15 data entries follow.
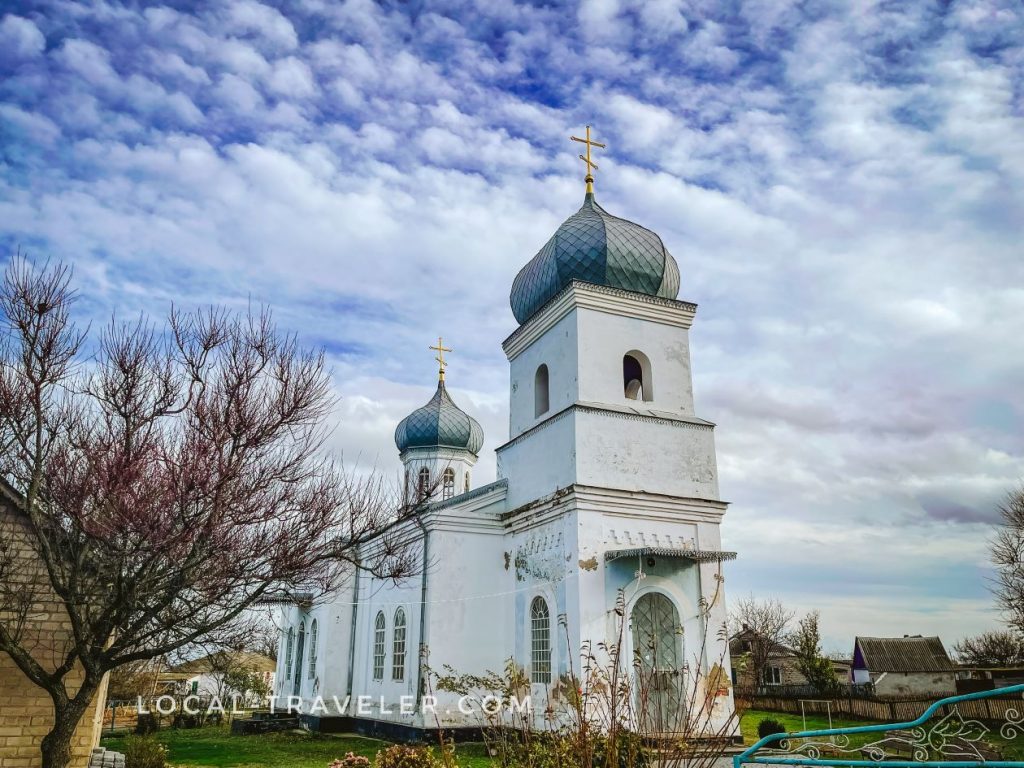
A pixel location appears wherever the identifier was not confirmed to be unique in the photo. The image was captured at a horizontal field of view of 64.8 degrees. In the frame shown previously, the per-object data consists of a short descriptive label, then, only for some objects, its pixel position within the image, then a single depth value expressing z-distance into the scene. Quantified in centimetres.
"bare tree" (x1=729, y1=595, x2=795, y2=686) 3831
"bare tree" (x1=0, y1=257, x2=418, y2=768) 977
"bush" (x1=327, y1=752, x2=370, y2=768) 856
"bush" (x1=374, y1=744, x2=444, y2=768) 801
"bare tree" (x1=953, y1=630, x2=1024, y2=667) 3788
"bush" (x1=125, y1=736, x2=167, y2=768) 1300
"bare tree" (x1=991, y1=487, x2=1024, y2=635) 2797
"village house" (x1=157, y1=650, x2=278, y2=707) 3360
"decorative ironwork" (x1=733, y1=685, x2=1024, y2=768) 551
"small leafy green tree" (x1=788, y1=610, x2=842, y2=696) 3314
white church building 1522
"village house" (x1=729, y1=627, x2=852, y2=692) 4059
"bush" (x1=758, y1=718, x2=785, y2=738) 1671
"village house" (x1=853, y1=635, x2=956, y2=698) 3603
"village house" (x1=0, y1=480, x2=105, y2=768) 1156
